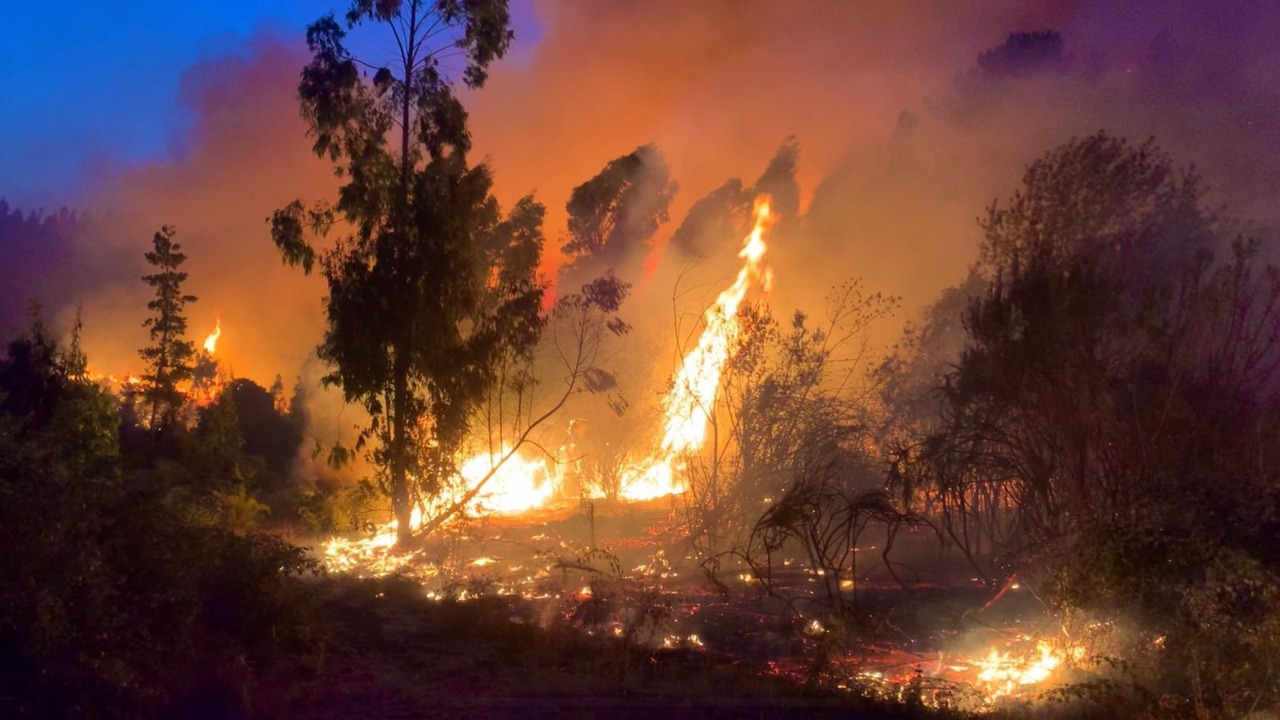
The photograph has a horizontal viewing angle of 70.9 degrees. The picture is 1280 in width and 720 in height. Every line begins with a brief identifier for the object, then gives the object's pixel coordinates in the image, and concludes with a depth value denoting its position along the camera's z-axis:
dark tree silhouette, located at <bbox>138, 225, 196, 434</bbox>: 29.95
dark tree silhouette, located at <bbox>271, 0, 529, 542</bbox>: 17.50
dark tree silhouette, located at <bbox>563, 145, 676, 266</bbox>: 38.53
